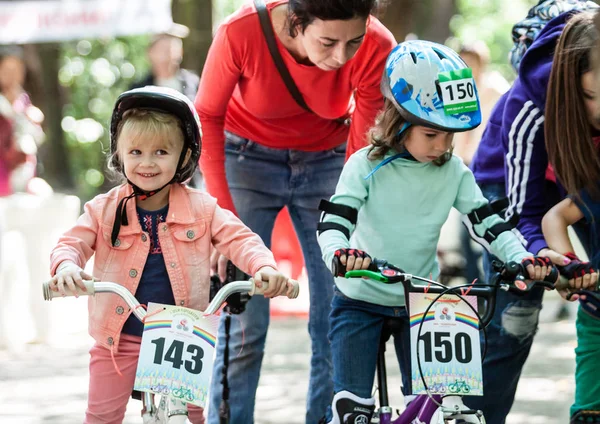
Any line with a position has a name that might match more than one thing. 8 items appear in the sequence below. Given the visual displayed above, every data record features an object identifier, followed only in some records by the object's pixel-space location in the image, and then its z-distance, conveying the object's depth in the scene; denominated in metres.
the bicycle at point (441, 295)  7.70
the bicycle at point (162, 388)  7.38
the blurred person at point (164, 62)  20.44
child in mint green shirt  8.23
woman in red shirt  9.00
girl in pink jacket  8.19
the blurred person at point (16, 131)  18.87
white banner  25.30
